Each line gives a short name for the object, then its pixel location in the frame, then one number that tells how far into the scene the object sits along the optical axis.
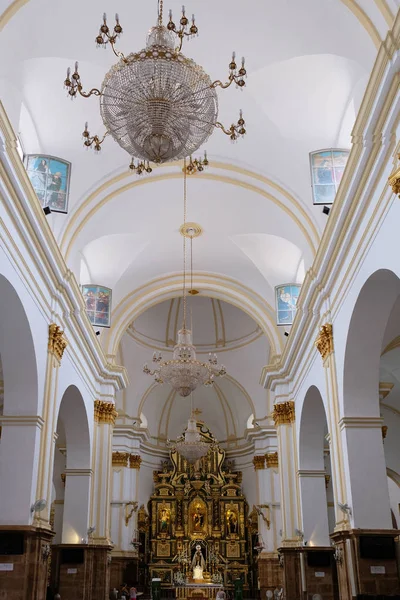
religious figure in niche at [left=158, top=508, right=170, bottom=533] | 26.36
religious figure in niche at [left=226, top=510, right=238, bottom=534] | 26.38
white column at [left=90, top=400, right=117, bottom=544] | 16.50
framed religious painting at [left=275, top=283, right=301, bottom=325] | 17.22
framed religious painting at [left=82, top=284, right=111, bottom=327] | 17.02
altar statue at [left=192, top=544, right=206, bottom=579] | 24.92
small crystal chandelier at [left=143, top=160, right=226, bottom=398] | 14.84
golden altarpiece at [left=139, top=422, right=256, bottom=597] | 25.30
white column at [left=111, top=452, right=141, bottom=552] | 22.83
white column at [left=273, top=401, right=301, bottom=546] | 16.61
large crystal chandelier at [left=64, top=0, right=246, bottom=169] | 6.55
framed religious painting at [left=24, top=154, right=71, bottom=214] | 11.94
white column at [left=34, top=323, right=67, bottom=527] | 11.65
